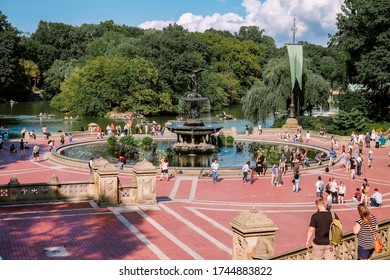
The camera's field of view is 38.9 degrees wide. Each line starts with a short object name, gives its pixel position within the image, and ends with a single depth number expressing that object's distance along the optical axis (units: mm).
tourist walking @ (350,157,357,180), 28808
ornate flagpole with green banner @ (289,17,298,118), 53312
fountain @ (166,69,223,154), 37659
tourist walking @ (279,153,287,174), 29062
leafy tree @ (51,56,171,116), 80562
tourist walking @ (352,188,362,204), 22516
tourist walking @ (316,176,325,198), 23453
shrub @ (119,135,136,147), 40531
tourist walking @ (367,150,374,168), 32594
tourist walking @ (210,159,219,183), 26984
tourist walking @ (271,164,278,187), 26731
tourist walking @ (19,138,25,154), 39281
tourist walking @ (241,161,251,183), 27219
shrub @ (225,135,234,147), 42322
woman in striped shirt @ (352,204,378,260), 9570
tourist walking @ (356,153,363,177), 29891
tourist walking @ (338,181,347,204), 22859
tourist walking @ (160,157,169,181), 27234
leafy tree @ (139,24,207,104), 86312
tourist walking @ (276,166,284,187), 26555
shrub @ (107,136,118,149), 41188
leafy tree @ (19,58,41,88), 107281
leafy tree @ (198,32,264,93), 109269
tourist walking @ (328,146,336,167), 32906
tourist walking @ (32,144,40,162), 34028
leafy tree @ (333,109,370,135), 49594
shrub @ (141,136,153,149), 40594
